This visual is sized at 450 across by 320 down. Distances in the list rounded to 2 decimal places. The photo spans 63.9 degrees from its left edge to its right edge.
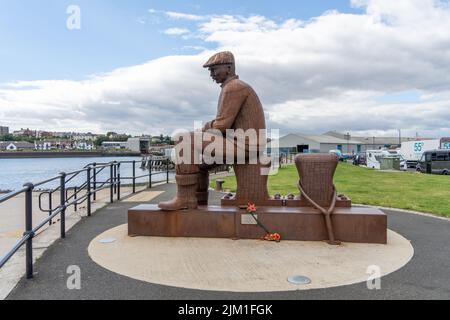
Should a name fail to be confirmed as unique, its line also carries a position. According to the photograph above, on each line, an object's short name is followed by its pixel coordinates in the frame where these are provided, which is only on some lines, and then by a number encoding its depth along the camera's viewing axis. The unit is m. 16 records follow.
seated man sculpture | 5.30
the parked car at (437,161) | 26.83
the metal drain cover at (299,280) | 3.50
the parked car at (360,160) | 43.36
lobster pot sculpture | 5.41
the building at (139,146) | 92.19
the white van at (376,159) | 32.66
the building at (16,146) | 96.88
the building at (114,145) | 100.93
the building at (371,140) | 89.39
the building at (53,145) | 100.65
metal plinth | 4.99
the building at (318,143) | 76.44
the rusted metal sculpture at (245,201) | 5.05
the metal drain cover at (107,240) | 5.04
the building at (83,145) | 104.31
